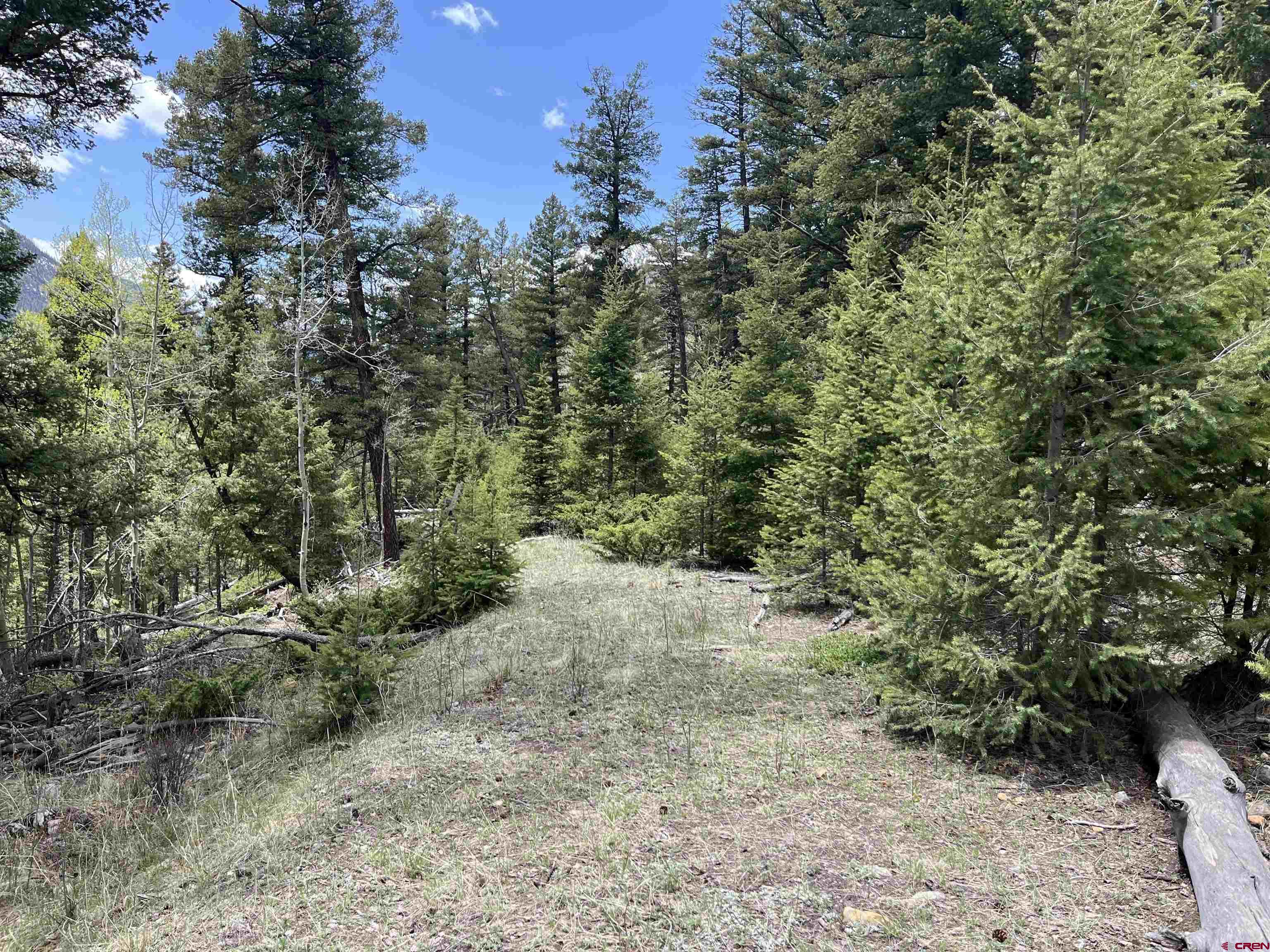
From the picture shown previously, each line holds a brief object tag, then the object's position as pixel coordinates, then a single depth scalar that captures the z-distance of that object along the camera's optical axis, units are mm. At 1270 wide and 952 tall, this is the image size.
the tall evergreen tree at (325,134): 13867
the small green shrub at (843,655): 7680
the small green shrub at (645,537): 15703
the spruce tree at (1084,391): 4426
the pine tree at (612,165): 26438
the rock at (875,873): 3900
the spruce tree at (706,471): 14852
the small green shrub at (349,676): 6414
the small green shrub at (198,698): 6957
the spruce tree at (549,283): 27359
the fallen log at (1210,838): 3121
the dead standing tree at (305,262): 11969
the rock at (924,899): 3596
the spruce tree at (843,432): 9805
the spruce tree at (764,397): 13805
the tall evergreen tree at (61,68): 6254
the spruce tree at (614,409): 19422
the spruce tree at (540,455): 24328
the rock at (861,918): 3467
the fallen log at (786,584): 10930
